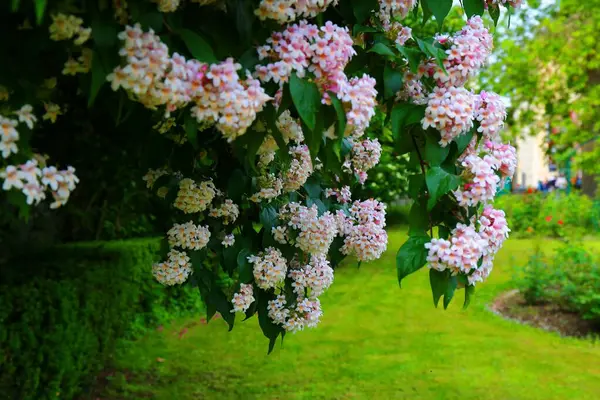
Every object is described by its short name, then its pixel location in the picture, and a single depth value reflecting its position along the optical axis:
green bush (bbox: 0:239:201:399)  4.10
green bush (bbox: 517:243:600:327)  7.45
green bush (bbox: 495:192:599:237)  15.38
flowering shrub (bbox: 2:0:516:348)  1.45
